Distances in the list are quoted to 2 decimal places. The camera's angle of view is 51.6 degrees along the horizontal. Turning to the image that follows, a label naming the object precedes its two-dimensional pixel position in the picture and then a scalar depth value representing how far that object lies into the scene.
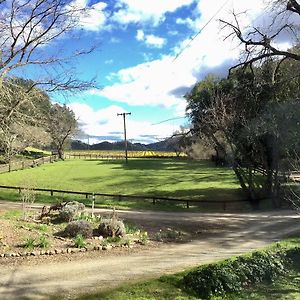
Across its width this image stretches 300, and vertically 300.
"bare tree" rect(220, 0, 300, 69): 8.82
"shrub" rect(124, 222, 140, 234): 12.70
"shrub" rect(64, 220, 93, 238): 11.05
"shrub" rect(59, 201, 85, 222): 13.31
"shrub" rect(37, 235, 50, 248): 9.58
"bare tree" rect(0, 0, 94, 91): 9.55
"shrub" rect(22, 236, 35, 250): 9.41
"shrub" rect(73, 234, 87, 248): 9.89
